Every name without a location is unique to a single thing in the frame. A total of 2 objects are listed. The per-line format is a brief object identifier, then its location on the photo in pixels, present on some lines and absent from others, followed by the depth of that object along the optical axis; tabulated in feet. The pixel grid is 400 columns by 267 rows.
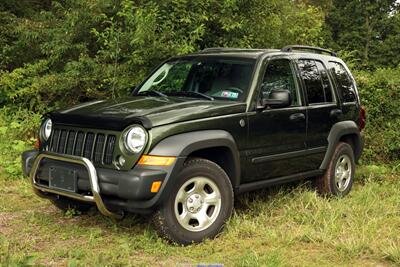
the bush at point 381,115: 27.78
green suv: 14.64
